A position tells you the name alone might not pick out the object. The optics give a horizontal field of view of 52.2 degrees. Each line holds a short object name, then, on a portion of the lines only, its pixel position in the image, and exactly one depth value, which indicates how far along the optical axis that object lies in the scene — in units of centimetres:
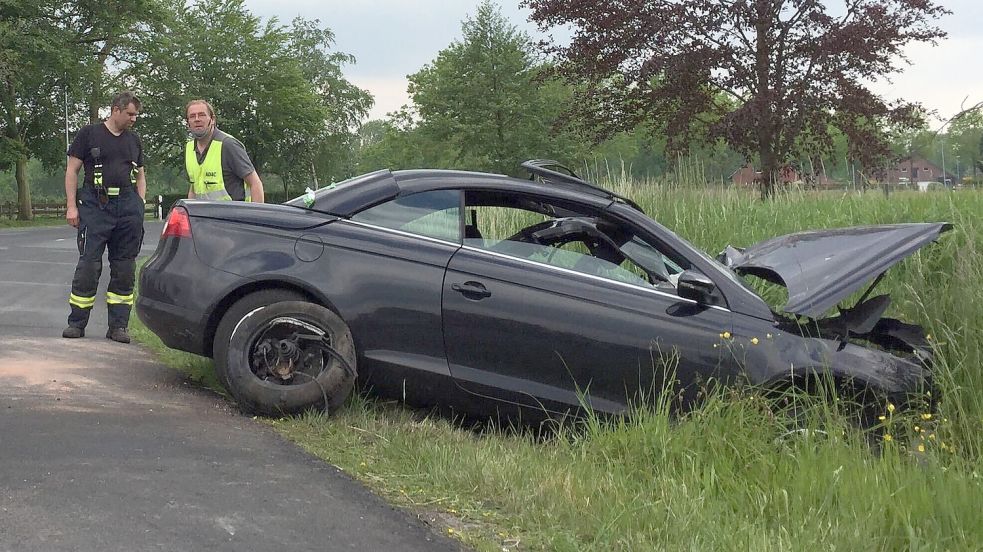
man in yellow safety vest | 721
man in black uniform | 716
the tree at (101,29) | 4350
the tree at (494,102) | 4088
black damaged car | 507
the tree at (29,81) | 3841
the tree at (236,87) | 5488
